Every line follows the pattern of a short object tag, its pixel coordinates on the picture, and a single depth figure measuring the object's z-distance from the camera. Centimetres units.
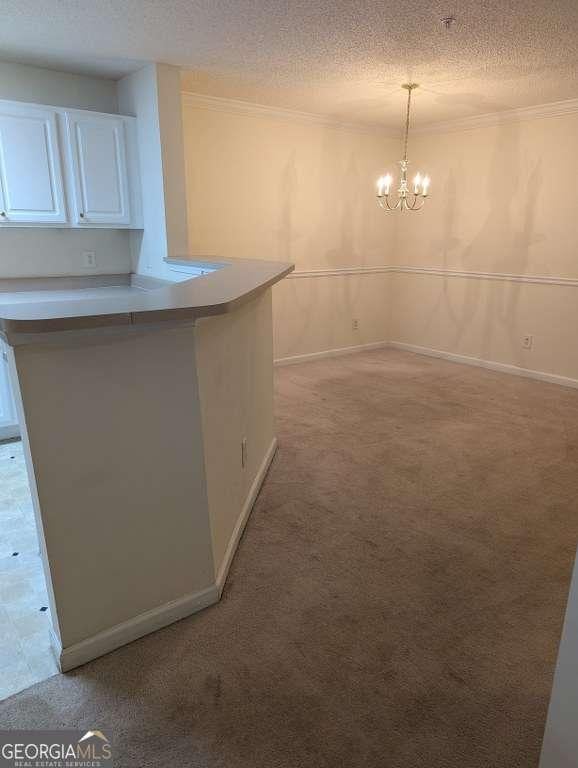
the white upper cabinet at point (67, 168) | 323
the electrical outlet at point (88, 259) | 388
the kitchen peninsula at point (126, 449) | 141
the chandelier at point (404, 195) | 405
